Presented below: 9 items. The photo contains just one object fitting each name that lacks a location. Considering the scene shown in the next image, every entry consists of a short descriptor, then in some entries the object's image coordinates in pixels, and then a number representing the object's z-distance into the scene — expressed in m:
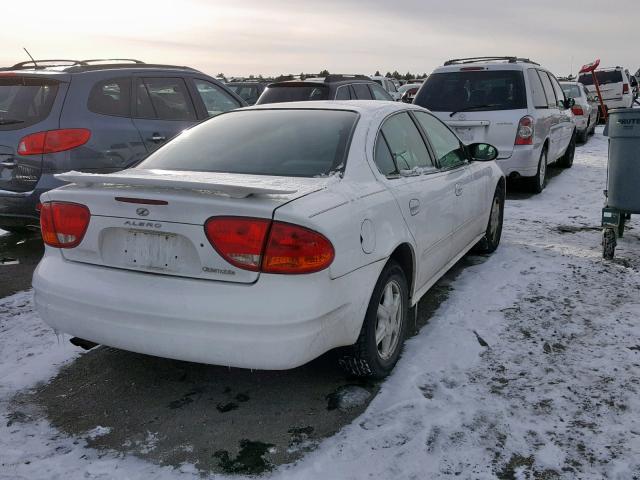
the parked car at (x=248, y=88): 13.65
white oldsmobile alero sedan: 2.69
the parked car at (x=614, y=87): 22.83
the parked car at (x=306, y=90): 9.37
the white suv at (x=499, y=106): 8.15
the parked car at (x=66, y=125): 5.43
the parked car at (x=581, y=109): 14.98
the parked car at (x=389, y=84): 19.73
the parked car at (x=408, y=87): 21.12
